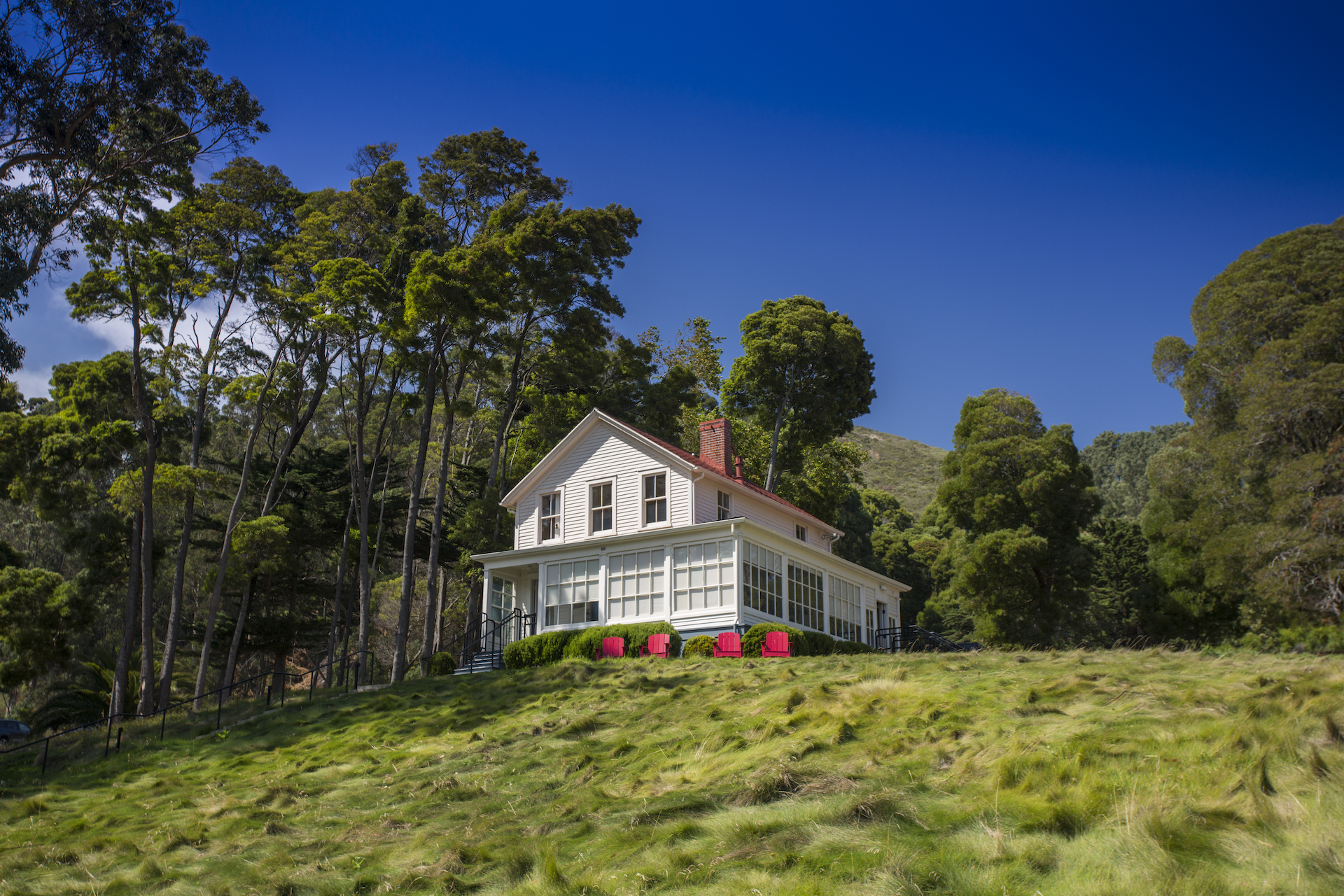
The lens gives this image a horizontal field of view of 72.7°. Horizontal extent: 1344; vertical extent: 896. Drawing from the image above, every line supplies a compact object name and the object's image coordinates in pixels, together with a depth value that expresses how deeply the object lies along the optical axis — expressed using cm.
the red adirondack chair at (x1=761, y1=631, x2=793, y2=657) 2155
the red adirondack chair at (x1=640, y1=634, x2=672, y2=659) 2248
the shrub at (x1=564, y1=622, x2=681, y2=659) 2297
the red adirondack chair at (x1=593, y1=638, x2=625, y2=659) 2303
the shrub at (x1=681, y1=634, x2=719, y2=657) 2208
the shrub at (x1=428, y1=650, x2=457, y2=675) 2559
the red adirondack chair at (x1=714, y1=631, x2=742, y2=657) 2203
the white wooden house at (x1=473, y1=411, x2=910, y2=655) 2438
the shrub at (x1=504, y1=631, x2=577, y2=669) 2373
